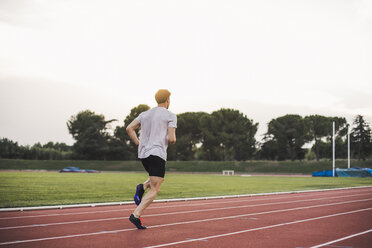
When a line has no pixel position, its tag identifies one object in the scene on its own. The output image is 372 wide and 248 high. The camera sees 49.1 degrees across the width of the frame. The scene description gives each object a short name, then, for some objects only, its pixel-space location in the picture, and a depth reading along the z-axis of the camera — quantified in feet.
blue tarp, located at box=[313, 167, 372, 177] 143.50
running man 19.39
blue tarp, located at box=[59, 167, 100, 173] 188.26
